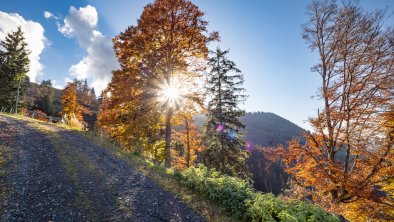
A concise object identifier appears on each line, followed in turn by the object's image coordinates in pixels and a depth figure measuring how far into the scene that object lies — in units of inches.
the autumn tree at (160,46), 650.8
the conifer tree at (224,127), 937.5
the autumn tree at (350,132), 417.7
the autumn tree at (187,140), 1203.2
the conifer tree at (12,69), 1633.9
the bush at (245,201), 271.7
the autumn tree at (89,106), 2210.4
